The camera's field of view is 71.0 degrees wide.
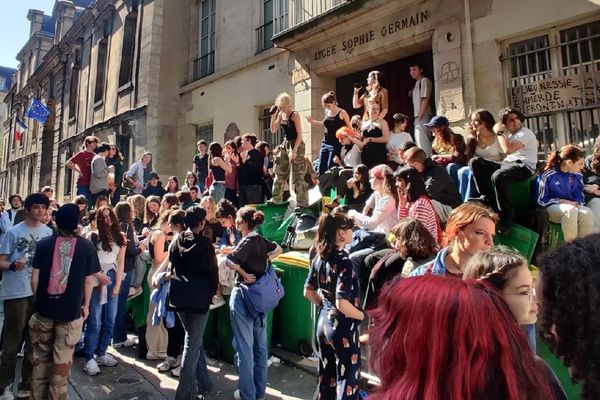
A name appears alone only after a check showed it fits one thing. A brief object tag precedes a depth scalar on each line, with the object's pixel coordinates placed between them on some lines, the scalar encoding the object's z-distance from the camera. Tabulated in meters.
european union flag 18.23
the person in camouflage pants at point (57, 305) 3.55
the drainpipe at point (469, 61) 7.43
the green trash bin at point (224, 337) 4.98
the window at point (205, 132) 14.84
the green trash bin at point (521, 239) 3.83
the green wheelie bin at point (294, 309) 4.80
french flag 25.03
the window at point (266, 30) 12.56
